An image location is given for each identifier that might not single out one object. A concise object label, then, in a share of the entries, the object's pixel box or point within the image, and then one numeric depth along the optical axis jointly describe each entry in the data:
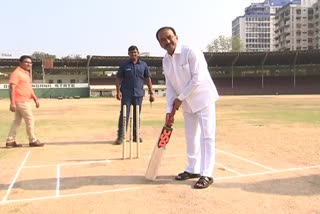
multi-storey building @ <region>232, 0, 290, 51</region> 165.12
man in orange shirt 7.67
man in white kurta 4.33
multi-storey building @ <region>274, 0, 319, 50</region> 123.88
